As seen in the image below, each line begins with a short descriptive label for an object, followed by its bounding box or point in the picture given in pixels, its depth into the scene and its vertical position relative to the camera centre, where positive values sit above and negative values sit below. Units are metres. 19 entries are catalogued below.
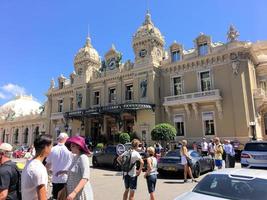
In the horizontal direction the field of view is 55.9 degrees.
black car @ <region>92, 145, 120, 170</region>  17.41 -1.49
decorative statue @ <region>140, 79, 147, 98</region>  29.41 +5.69
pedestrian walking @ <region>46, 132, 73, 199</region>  5.57 -0.59
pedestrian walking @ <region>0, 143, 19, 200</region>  3.57 -0.54
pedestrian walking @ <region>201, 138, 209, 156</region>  19.23 -0.90
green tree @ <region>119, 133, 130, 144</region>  26.58 -0.17
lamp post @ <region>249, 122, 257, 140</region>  23.81 +0.61
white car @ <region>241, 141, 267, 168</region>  12.43 -1.02
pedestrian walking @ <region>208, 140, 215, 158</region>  17.84 -0.98
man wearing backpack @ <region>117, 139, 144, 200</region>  6.87 -0.87
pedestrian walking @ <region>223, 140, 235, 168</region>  14.09 -1.12
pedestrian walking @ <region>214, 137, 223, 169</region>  13.72 -1.09
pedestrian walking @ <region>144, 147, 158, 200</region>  7.11 -1.08
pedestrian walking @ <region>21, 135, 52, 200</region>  3.20 -0.55
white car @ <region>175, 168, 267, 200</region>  4.34 -0.94
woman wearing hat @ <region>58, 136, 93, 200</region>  3.88 -0.53
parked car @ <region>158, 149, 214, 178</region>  12.91 -1.43
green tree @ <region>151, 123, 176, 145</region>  24.11 +0.27
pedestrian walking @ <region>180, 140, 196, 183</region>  11.41 -1.08
